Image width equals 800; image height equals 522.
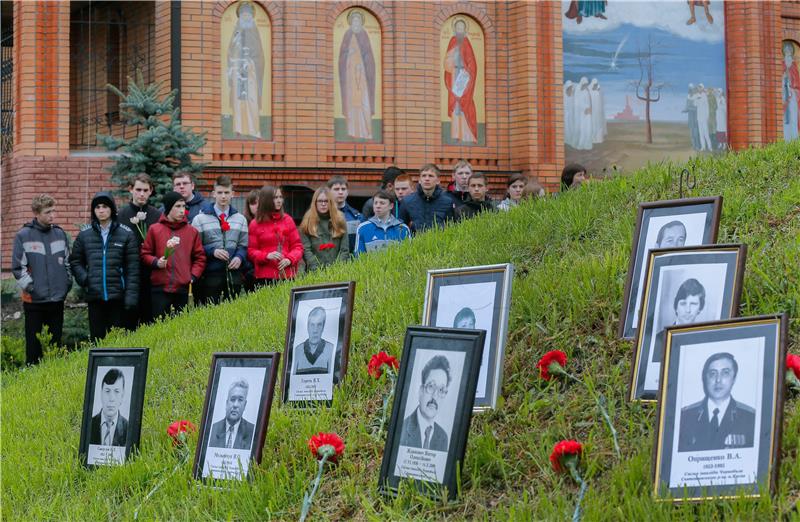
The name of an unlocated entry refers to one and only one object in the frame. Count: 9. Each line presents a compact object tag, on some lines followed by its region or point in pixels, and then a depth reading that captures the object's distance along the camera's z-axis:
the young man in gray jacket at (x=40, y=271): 10.30
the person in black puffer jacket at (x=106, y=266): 9.88
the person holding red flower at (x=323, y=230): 10.20
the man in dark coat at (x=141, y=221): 10.20
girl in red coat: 9.94
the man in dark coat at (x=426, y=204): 10.27
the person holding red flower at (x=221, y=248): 10.36
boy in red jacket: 9.95
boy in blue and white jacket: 9.84
